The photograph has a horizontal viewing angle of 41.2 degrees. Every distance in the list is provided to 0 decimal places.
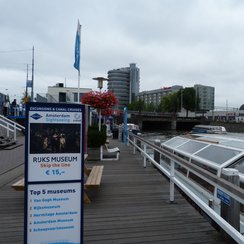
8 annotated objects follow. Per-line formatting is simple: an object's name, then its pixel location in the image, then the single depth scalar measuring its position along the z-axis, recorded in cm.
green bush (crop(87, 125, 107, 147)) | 1108
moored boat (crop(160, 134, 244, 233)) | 530
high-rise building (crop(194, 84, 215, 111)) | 13539
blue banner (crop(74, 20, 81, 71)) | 888
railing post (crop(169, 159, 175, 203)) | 563
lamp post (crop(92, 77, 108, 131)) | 1471
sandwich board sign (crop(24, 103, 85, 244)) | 314
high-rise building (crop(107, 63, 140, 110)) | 12419
